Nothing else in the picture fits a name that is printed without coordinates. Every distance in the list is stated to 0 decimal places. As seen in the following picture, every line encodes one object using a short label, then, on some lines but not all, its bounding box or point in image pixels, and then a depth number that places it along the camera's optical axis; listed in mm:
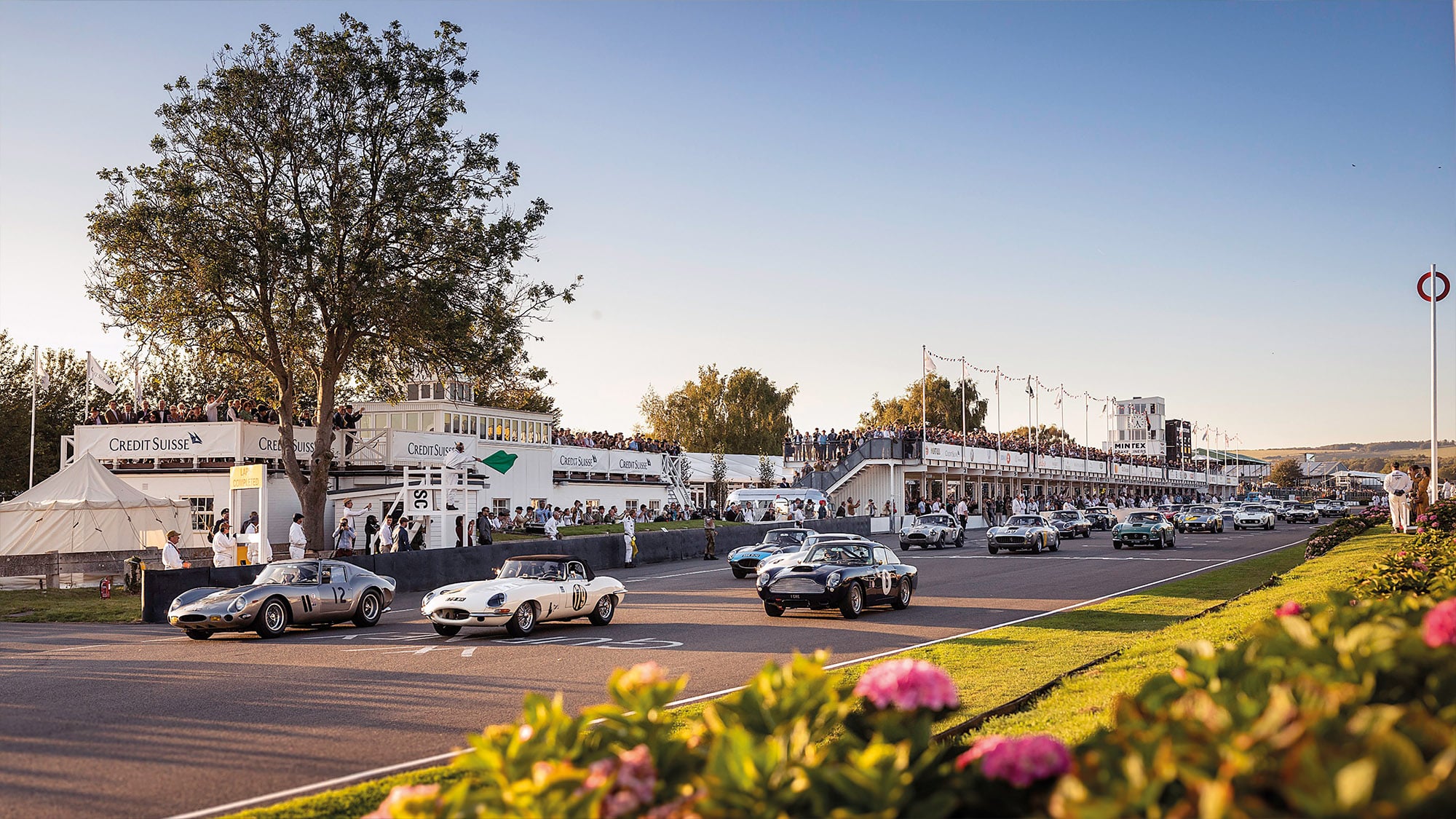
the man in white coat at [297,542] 27141
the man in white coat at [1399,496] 31141
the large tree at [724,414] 93438
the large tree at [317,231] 31609
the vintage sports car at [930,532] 43688
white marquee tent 31172
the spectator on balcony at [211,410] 38594
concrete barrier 22594
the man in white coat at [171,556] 24562
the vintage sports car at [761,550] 29670
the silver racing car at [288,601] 18078
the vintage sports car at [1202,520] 58125
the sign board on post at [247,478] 27359
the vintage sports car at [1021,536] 38969
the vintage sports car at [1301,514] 71125
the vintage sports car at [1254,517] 61594
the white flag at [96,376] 37094
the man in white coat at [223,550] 24984
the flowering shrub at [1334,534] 28391
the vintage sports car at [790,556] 21047
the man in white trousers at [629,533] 35375
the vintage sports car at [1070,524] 52719
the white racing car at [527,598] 17406
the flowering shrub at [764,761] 2930
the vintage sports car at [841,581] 19141
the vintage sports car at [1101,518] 61656
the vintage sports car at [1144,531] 40531
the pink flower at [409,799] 3361
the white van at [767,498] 50969
